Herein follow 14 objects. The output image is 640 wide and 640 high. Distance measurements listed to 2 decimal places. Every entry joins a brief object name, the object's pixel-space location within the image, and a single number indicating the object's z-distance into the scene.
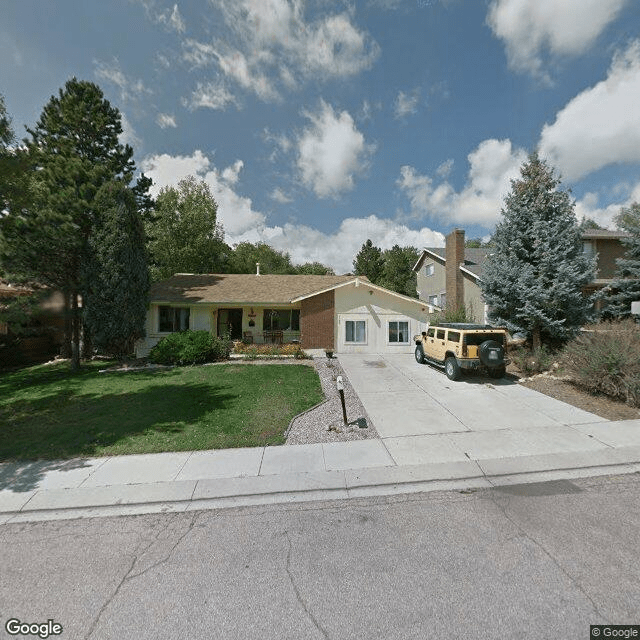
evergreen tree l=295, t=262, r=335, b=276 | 56.12
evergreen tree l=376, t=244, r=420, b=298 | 38.12
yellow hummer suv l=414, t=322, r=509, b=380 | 10.80
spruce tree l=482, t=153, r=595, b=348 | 12.98
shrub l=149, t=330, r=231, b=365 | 14.88
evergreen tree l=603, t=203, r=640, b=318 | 17.45
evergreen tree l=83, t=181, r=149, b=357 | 14.45
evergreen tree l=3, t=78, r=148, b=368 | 12.65
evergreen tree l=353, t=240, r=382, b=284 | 38.19
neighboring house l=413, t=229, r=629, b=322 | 20.97
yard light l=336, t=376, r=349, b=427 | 7.36
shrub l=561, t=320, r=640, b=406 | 8.43
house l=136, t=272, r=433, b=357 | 18.08
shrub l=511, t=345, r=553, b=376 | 12.22
